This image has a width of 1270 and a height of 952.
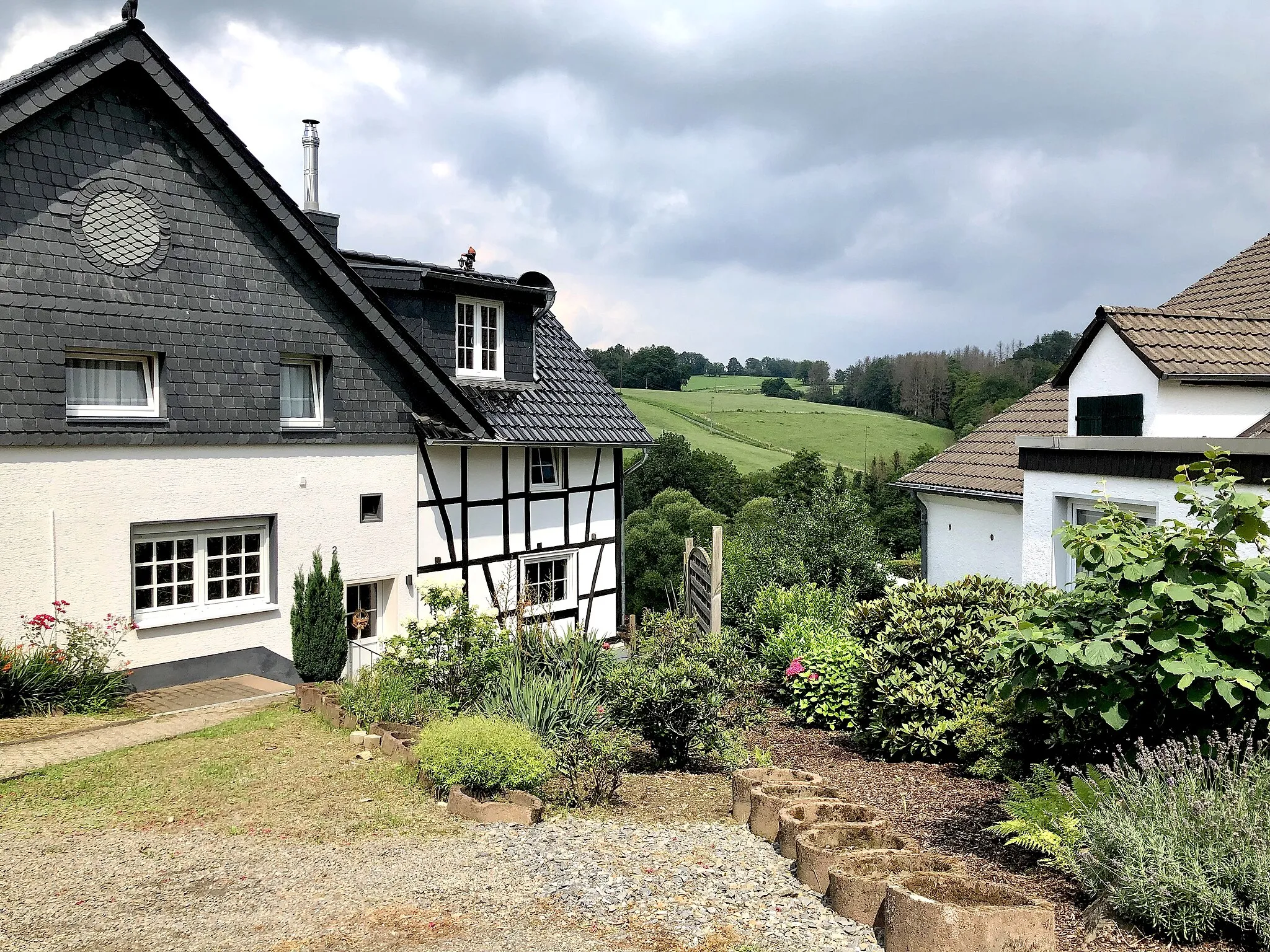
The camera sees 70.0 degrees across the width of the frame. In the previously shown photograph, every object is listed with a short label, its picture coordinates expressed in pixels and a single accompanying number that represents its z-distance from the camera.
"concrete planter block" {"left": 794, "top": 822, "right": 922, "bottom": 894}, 5.51
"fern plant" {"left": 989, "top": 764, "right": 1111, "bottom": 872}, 5.38
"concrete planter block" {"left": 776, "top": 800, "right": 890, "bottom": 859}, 6.17
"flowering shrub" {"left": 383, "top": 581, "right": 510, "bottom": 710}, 10.16
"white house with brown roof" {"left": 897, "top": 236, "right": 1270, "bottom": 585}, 8.75
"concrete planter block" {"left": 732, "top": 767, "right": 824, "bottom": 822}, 7.24
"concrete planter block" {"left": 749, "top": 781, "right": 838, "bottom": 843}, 6.70
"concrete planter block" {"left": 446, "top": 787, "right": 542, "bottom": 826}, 7.08
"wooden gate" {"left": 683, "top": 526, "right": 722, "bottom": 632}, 14.52
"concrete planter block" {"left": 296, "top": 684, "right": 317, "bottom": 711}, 10.62
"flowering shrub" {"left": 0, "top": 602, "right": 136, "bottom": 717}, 9.98
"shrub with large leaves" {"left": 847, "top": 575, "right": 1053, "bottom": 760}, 8.74
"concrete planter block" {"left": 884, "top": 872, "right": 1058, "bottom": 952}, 4.35
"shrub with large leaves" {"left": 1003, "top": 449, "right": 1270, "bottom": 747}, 5.12
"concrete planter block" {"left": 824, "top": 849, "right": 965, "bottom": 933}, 5.03
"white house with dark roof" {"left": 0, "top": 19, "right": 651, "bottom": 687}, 10.83
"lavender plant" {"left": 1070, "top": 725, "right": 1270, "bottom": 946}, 4.42
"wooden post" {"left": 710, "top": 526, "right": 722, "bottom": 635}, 14.48
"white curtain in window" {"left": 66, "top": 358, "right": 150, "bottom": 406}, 11.32
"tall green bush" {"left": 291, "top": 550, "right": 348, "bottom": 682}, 13.05
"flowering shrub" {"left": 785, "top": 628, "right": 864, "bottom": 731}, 10.38
